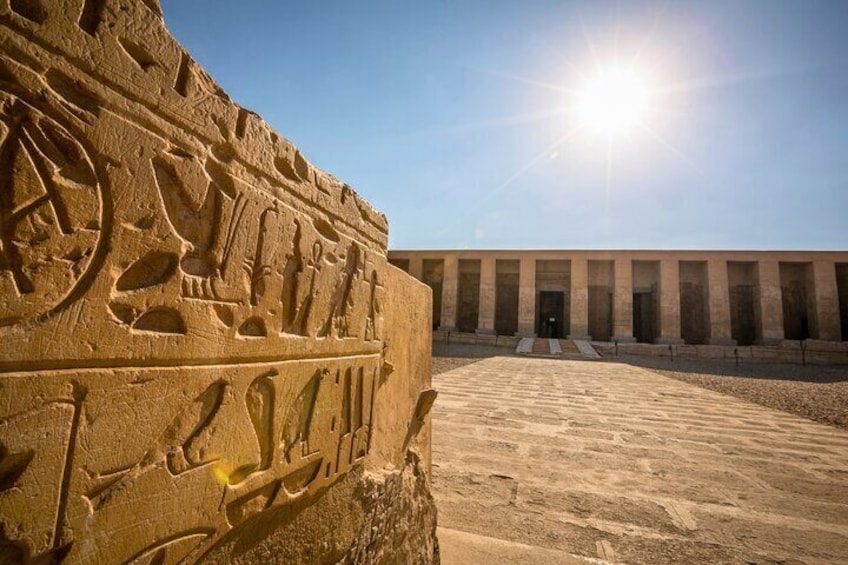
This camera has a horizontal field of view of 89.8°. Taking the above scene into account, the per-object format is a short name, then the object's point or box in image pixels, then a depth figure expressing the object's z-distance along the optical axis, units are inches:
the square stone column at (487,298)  845.8
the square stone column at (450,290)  867.7
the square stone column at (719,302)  762.2
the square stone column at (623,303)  781.9
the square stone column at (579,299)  815.7
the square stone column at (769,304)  751.7
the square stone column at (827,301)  743.7
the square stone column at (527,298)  829.8
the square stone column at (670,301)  770.8
